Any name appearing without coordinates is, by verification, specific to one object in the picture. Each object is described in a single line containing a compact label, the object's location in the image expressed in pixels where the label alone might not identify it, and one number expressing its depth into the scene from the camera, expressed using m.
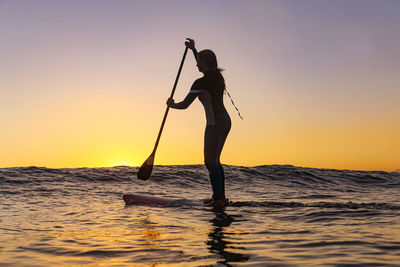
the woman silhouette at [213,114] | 6.71
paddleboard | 7.42
